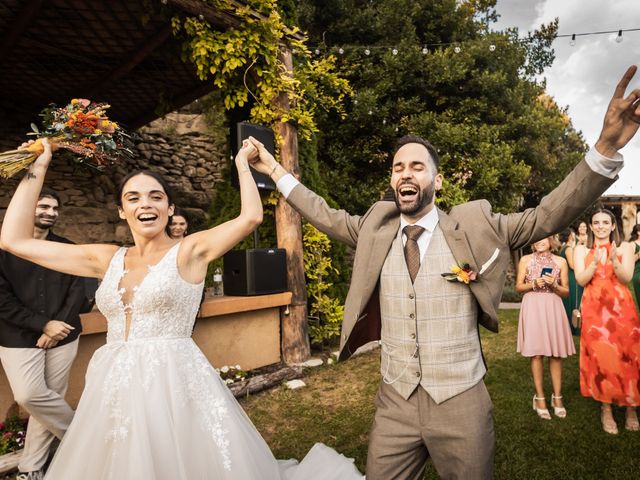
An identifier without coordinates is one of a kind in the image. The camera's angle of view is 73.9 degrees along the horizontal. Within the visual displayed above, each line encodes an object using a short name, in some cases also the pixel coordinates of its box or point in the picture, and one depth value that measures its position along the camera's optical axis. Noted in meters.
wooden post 6.18
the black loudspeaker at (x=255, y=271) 5.64
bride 1.92
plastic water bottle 6.04
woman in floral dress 4.13
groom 1.87
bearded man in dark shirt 3.35
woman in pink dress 4.51
